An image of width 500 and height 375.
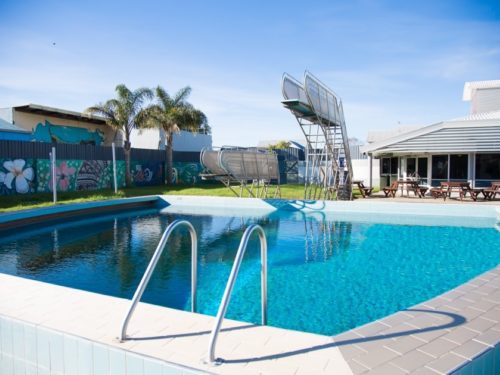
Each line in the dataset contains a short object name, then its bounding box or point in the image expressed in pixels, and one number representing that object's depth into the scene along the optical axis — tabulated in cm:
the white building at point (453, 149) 1622
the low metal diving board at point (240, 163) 1502
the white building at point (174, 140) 3067
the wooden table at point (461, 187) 1547
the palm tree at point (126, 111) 2414
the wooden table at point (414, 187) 1703
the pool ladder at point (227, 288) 272
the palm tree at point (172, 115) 2542
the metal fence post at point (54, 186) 1540
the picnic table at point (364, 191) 1753
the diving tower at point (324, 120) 1294
